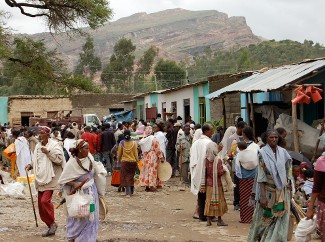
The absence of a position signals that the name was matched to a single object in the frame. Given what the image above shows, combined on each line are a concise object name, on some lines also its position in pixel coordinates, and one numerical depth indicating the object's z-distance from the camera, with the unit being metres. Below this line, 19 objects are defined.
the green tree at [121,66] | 78.81
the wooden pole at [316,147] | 12.49
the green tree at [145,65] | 78.81
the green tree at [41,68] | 23.25
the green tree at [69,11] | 22.02
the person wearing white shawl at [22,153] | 17.58
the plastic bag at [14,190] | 15.48
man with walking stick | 10.07
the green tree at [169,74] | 65.94
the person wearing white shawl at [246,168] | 10.51
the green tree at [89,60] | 83.94
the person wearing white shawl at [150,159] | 16.47
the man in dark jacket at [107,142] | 20.70
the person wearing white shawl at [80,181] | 8.07
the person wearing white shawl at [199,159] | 10.75
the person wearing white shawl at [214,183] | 10.67
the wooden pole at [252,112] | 14.90
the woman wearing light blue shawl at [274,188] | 7.80
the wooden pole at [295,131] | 12.84
